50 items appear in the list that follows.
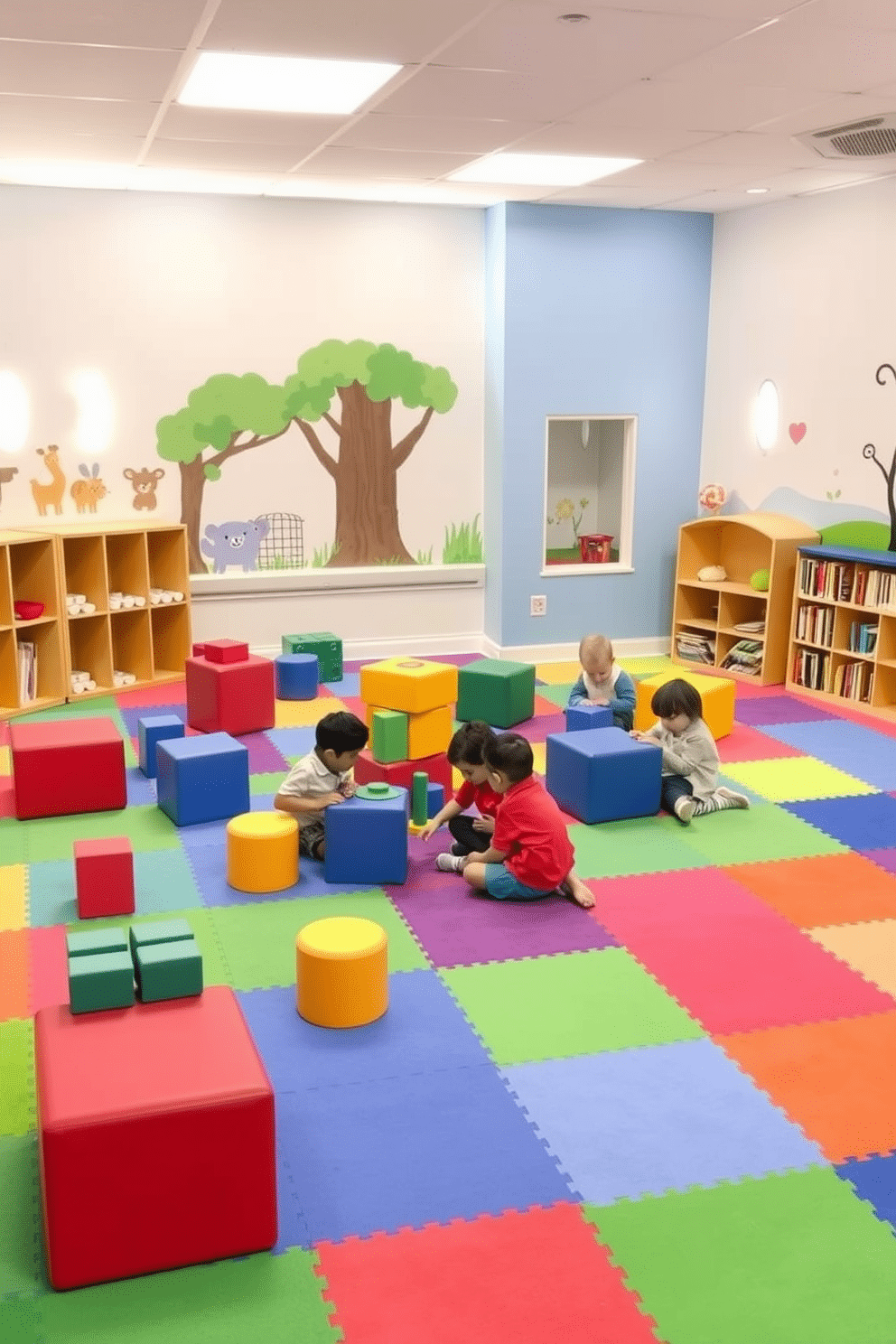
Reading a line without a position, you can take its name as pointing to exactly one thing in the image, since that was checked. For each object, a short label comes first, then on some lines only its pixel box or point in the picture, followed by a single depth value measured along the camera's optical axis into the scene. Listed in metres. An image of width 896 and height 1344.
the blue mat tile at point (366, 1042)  4.31
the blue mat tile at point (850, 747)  7.78
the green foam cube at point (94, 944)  3.71
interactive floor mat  3.23
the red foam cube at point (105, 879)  5.49
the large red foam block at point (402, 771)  6.91
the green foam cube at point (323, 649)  9.89
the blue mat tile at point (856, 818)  6.66
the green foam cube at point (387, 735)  7.01
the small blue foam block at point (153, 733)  7.49
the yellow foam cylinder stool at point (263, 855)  5.80
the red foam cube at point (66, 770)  6.73
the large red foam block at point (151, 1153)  3.13
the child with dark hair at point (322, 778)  5.79
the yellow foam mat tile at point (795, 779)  7.41
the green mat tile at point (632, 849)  6.25
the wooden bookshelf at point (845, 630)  8.98
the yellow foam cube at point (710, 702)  8.27
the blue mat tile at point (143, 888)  5.62
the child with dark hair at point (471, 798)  5.88
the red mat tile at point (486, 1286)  3.15
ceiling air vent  7.17
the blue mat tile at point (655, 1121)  3.80
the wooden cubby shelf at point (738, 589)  9.83
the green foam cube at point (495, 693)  8.58
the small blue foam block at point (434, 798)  6.72
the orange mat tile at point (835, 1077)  3.99
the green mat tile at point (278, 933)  5.06
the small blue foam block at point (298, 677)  9.37
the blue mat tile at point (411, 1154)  3.60
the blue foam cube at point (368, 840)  5.86
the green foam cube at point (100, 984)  3.56
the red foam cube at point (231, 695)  8.33
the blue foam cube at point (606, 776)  6.79
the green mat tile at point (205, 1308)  3.11
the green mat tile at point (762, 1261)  3.18
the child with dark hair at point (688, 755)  6.94
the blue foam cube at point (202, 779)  6.65
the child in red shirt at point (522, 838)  5.58
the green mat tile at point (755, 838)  6.45
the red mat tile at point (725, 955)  4.83
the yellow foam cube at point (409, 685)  7.41
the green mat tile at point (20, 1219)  3.29
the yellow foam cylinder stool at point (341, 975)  4.53
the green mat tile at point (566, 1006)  4.54
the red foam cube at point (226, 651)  8.43
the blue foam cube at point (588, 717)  7.84
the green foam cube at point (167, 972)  3.61
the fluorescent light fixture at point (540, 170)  8.28
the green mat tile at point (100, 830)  6.41
